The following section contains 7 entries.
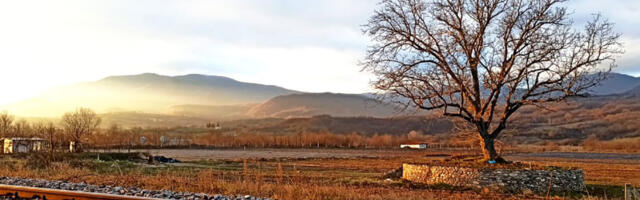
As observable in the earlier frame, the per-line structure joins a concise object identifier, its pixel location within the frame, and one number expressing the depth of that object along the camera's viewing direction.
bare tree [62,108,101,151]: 45.66
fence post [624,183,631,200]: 14.26
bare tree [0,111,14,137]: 45.17
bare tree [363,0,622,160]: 23.52
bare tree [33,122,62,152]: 39.16
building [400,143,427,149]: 89.06
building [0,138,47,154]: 37.25
